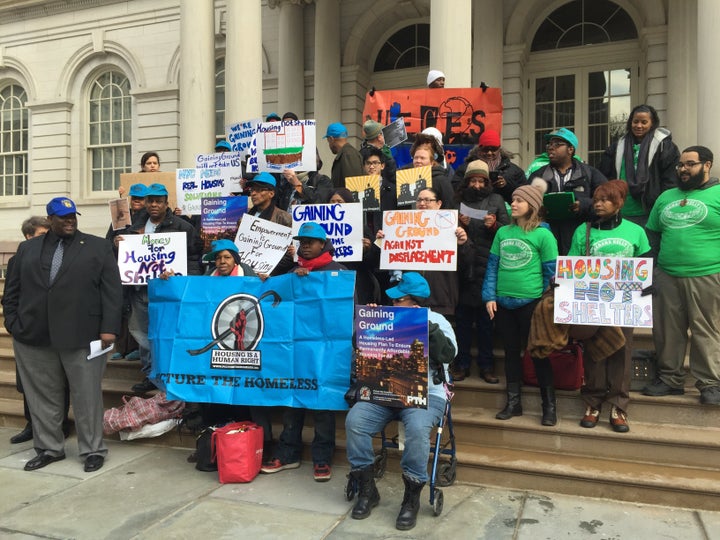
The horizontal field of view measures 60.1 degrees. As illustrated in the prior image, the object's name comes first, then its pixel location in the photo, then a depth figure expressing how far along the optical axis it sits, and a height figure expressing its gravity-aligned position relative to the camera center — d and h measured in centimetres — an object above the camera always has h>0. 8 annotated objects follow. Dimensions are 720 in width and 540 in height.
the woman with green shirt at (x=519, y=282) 519 -12
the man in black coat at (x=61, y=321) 548 -46
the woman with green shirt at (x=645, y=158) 611 +108
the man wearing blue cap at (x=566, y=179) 584 +84
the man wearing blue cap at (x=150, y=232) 667 +11
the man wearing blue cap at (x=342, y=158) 675 +120
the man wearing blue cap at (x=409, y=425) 430 -112
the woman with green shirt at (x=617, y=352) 503 -63
